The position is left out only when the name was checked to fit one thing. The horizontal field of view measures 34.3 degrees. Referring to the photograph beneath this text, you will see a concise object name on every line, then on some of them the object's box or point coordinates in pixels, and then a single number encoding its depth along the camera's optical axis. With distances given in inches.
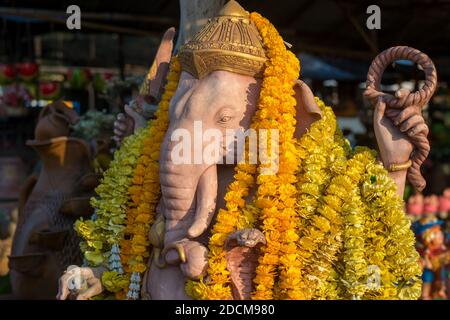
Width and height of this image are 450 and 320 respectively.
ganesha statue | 118.8
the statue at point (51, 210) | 180.9
